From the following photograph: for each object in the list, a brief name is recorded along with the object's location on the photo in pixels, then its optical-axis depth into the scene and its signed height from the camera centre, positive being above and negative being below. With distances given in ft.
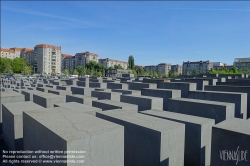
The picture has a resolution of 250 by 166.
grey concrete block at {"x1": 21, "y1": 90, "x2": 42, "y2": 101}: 38.99 -4.45
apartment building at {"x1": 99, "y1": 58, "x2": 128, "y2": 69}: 388.45 +29.88
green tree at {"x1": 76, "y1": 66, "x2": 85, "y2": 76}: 248.93 +5.47
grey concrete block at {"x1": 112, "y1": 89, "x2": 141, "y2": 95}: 41.76 -3.72
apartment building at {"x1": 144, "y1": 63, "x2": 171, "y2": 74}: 462.19 +19.18
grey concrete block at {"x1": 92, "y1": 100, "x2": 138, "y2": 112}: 25.73 -4.34
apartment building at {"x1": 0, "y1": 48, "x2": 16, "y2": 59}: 310.04 +36.99
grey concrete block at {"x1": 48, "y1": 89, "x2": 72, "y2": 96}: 42.51 -4.01
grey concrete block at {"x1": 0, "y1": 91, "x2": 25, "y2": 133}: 30.58 -3.94
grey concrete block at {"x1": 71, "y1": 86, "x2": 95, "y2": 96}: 48.34 -4.07
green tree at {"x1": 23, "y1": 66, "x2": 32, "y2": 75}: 235.03 +5.92
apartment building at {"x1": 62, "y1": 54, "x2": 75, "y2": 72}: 375.66 +26.92
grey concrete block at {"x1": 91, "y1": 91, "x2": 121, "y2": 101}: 37.45 -4.13
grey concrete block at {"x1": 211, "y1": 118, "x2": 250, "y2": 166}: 13.10 -4.95
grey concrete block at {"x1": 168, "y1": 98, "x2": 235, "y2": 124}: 24.45 -4.54
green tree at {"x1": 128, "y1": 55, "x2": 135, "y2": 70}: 249.96 +17.93
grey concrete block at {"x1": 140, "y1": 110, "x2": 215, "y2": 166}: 18.98 -6.56
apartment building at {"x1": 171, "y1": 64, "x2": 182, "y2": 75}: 469.98 +19.76
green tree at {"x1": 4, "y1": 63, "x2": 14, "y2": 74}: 234.83 +7.73
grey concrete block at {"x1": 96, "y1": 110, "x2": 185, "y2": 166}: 15.05 -5.56
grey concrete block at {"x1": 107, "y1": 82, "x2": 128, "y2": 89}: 57.22 -3.21
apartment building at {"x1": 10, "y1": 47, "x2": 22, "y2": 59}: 332.29 +41.90
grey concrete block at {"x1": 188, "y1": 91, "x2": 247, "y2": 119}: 29.32 -3.73
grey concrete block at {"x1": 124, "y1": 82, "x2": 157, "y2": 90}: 50.80 -2.81
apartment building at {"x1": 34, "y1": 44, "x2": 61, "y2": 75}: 287.69 +26.02
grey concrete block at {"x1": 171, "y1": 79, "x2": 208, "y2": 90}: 50.47 -2.07
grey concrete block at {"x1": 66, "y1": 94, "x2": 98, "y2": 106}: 33.37 -4.40
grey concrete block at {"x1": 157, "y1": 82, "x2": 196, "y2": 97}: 41.89 -2.52
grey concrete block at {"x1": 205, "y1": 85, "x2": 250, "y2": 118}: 35.86 -2.64
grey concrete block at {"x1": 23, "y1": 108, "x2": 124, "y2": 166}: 10.92 -3.83
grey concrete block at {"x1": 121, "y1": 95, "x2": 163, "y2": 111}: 30.27 -4.46
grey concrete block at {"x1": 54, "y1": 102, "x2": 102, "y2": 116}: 22.39 -4.24
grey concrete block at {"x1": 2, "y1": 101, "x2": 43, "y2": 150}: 19.92 -5.42
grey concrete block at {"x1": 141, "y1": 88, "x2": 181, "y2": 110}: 36.55 -3.63
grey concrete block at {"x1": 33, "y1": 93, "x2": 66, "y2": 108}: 31.04 -4.20
